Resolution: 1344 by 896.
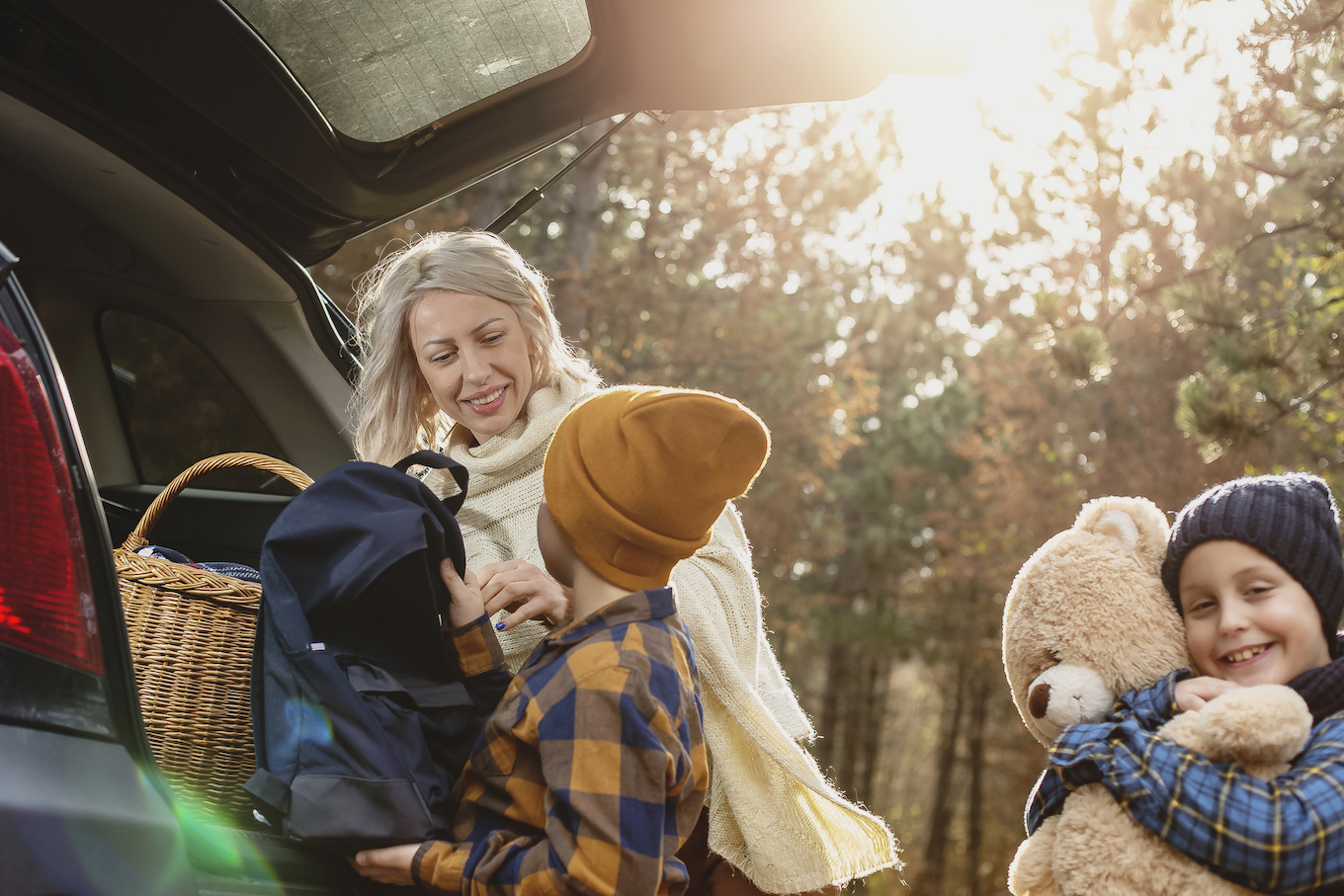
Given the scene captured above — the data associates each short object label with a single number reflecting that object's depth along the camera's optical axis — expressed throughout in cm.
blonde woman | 188
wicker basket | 155
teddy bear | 142
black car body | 142
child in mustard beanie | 136
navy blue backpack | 138
